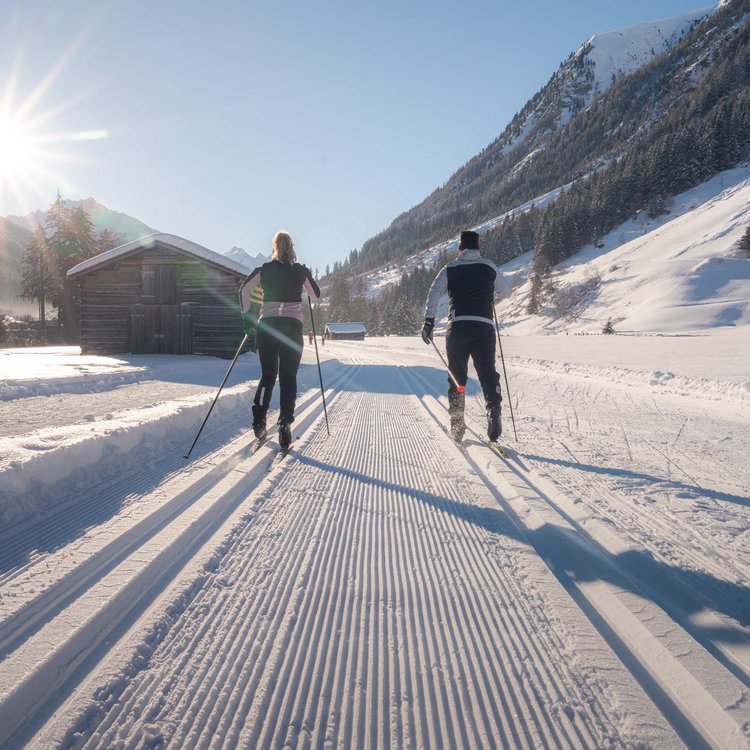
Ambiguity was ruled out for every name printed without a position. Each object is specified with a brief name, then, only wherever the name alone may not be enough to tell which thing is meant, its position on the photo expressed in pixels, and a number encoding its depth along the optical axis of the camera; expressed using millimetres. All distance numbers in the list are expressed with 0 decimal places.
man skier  3727
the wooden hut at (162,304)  14430
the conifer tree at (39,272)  30125
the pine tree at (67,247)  29531
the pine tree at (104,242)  31155
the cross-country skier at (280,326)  3660
